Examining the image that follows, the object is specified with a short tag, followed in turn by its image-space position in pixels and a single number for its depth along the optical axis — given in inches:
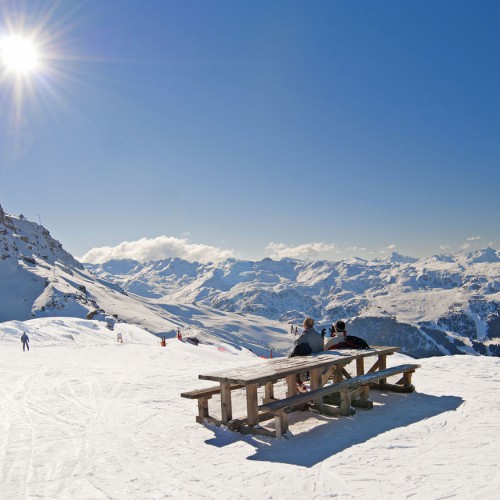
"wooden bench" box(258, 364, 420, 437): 321.1
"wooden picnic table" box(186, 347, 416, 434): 331.0
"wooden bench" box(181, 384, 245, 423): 367.9
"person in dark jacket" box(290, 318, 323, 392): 438.3
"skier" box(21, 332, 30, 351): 1186.1
